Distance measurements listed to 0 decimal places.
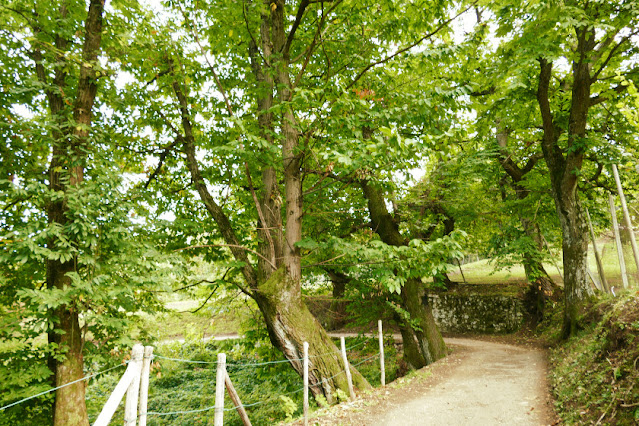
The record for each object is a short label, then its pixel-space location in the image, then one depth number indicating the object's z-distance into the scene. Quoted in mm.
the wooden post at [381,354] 7489
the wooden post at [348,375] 6461
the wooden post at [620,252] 7938
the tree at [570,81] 6859
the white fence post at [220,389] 3938
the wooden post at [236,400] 4367
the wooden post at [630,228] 7059
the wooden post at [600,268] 10104
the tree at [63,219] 4863
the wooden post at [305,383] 4997
